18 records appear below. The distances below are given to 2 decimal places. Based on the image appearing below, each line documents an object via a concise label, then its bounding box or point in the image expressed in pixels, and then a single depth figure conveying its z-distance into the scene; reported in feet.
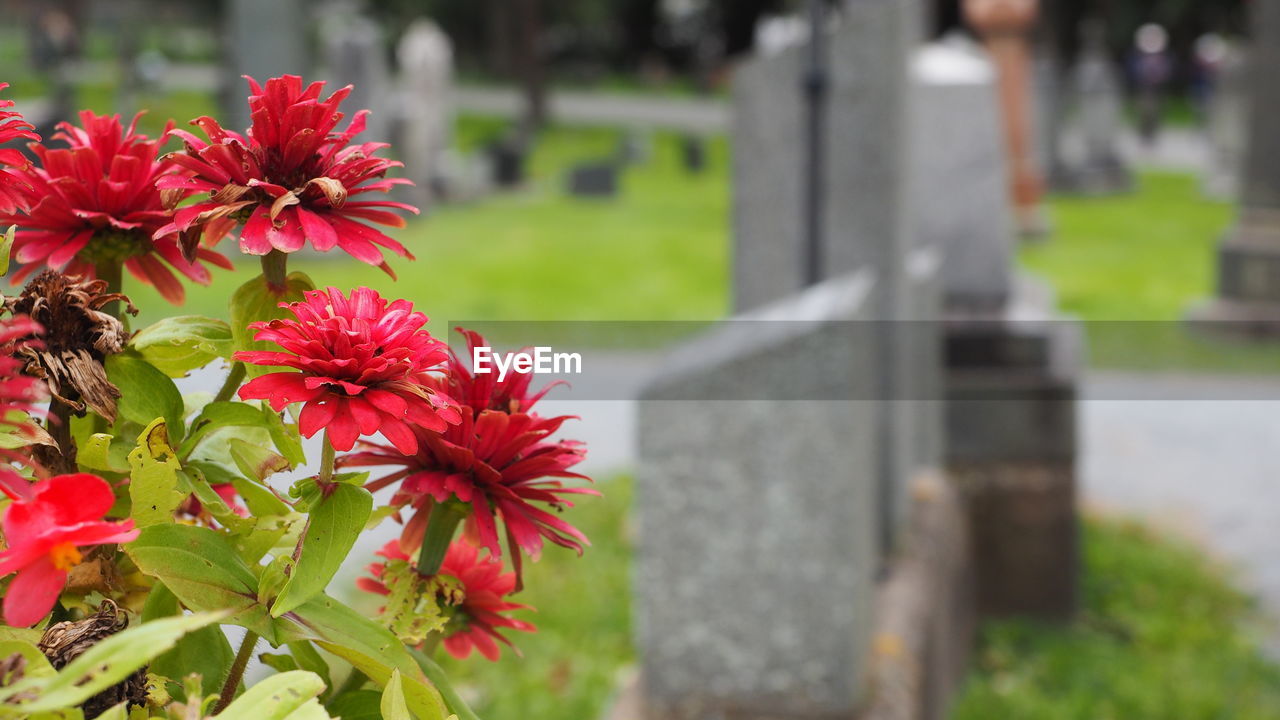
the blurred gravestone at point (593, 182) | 61.26
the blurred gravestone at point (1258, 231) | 32.01
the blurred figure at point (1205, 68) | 94.17
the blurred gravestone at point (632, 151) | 74.64
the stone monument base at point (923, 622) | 9.54
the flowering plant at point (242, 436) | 2.28
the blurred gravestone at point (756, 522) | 8.77
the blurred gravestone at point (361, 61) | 47.19
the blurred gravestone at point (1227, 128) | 61.52
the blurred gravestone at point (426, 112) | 54.08
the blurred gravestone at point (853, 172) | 12.75
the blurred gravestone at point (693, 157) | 72.38
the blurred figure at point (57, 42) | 61.05
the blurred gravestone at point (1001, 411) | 17.17
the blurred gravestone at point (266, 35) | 33.50
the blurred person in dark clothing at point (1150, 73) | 93.45
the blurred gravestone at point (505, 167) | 63.31
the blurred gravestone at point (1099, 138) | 65.57
